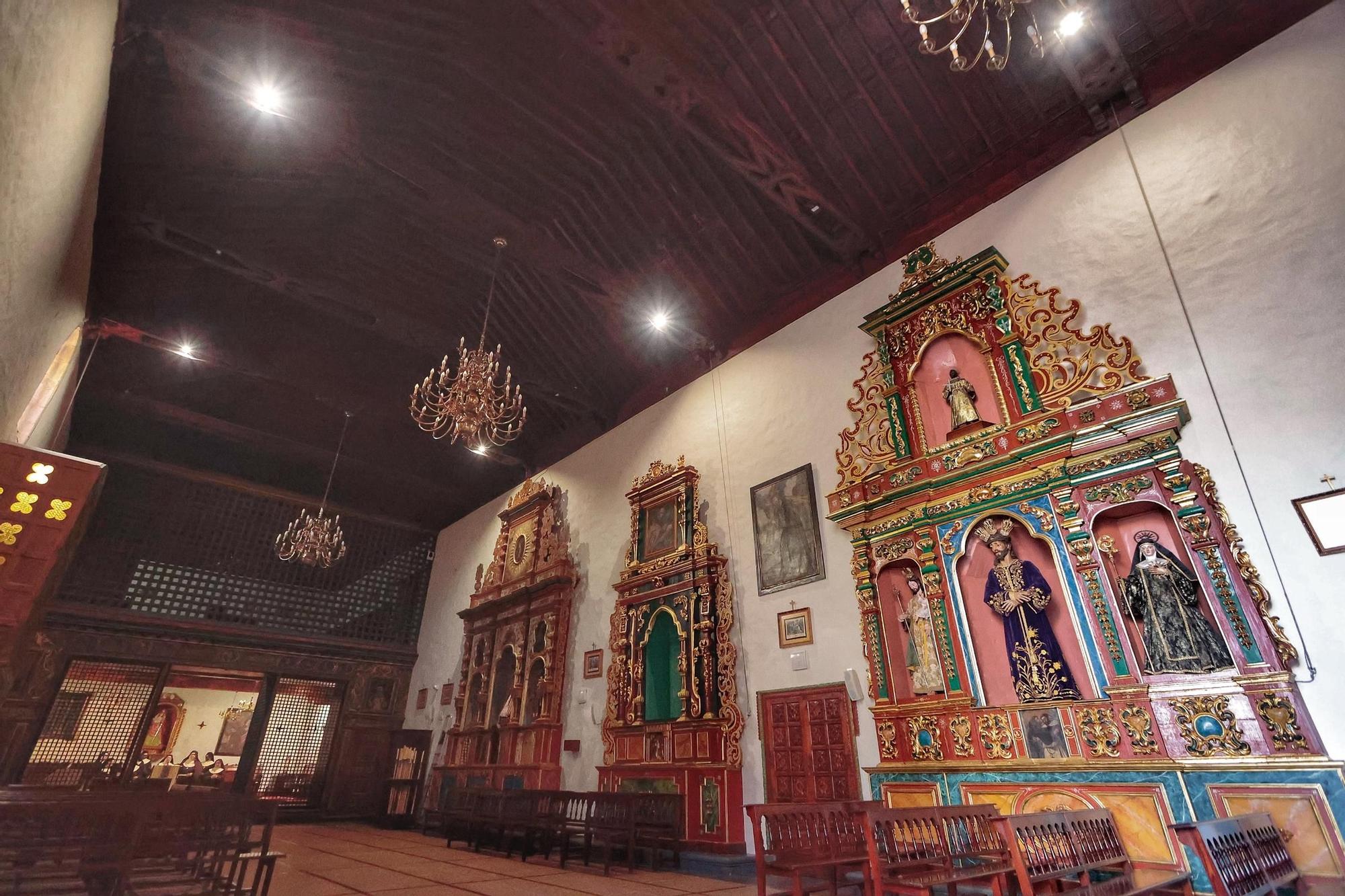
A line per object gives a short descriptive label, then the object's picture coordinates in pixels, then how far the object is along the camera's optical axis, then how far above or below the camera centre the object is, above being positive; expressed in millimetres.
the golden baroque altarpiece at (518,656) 9383 +1693
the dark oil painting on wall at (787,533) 6789 +2410
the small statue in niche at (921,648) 5371 +966
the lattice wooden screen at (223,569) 11289 +3538
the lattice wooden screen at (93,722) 9898 +667
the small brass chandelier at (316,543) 9750 +3183
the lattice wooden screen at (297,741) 11445 +448
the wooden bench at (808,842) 3586 -405
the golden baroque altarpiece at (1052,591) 4020 +1271
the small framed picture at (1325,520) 3922 +1437
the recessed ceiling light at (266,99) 5992 +5795
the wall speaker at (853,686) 5852 +710
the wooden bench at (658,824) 6383 -509
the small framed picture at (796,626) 6523 +1356
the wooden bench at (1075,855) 2750 -370
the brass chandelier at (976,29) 5488 +6108
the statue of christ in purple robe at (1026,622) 4828 +1075
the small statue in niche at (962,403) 5809 +3115
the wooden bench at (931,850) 3062 -385
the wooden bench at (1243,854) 2426 -336
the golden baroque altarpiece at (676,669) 6770 +1115
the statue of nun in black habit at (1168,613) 4195 +998
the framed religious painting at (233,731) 15695 +824
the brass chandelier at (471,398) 6398 +3435
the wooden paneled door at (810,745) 5793 +213
